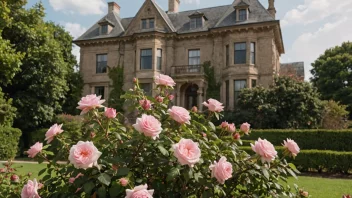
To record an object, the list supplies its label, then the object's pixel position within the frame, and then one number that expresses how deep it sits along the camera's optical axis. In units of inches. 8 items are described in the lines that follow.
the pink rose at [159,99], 132.0
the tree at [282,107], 875.4
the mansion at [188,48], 982.4
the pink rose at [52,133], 112.5
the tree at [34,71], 933.8
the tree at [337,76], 1455.5
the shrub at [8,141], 748.0
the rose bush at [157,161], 96.7
